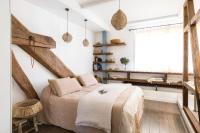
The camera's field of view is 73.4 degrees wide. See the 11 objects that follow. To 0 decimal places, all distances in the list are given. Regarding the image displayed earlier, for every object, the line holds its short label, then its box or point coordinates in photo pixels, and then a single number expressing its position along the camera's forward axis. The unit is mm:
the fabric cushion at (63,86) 2719
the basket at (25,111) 2176
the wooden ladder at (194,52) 1508
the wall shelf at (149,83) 4092
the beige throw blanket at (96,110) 1980
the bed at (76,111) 1943
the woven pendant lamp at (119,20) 2168
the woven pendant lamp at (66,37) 3307
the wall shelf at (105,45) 4883
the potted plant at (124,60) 4792
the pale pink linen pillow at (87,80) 3607
